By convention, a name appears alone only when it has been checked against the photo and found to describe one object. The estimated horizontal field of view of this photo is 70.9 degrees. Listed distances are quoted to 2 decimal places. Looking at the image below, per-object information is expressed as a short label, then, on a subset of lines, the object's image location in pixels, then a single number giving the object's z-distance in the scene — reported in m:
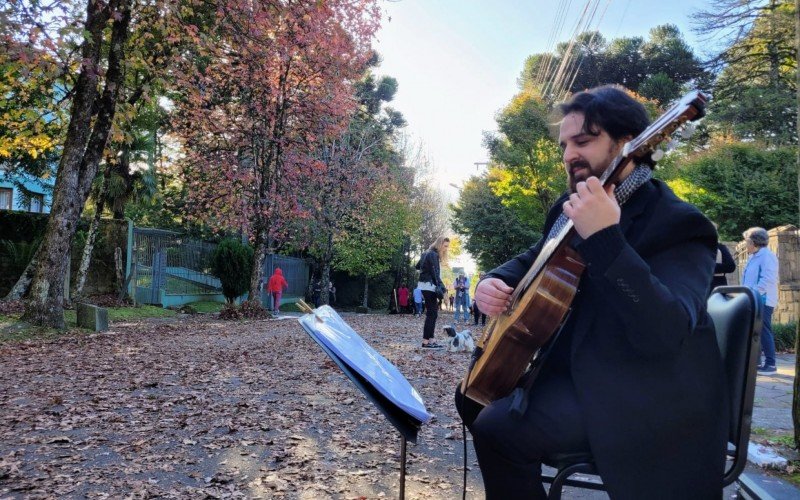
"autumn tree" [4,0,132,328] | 11.11
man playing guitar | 1.47
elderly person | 8.09
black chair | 1.65
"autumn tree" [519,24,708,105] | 35.38
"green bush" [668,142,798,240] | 19.14
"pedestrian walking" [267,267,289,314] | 21.50
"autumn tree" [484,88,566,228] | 25.44
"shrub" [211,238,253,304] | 21.36
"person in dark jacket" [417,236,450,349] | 10.66
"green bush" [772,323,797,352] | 11.73
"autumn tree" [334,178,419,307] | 31.84
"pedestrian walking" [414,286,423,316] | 27.21
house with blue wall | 23.55
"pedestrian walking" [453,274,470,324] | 21.14
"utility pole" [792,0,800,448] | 3.66
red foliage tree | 18.27
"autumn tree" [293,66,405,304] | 27.83
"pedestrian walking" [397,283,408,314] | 29.97
